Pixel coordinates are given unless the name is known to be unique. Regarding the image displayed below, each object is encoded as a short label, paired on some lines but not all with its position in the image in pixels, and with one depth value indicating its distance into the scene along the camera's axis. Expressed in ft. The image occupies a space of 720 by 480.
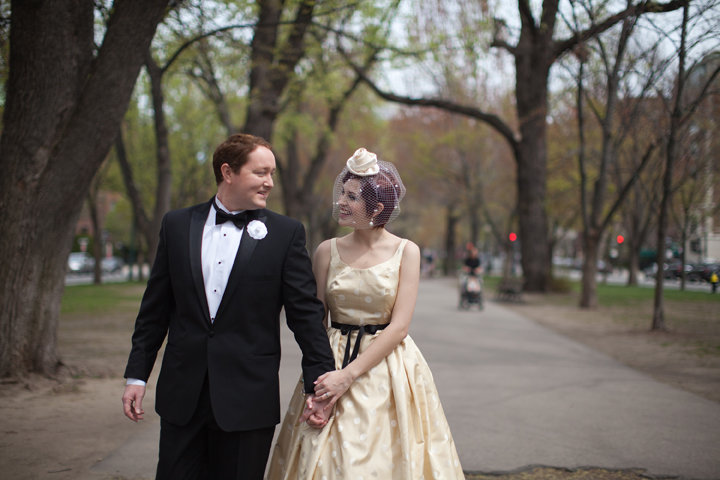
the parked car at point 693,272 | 118.32
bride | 8.18
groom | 7.97
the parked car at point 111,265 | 163.99
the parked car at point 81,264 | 146.51
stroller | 55.31
